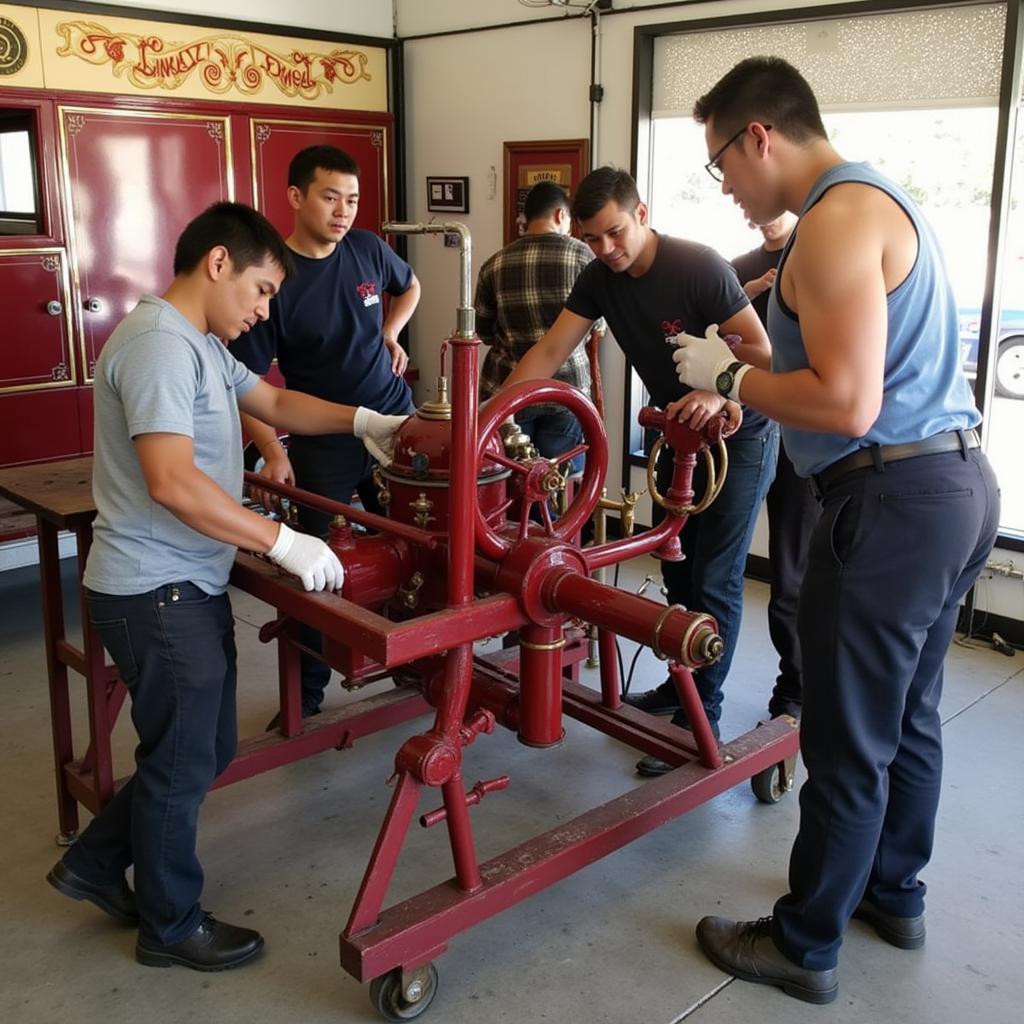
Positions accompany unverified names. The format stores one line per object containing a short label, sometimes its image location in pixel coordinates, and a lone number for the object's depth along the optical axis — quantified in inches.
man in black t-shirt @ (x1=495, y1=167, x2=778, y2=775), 115.6
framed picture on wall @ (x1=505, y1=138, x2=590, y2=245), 212.2
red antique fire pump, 81.0
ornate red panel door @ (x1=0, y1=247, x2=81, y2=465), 185.2
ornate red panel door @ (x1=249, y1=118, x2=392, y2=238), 217.0
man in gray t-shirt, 80.1
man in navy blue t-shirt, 126.4
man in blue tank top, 75.2
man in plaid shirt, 168.4
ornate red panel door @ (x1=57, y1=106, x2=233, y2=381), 191.3
